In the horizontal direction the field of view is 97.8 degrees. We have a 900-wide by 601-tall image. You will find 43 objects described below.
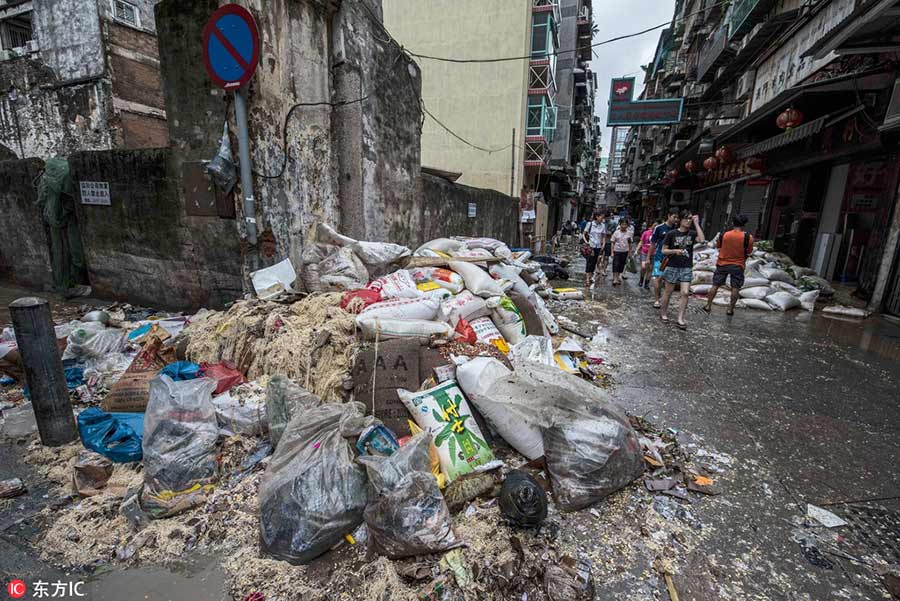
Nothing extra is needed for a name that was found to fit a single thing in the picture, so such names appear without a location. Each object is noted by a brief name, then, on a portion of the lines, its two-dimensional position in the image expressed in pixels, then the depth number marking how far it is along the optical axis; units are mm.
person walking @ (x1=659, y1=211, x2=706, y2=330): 5273
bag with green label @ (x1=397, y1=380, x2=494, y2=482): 2078
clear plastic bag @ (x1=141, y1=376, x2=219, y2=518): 1877
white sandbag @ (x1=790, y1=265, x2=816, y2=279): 7707
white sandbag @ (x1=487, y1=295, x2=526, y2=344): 3664
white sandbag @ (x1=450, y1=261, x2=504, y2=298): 3749
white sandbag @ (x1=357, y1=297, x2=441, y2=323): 2831
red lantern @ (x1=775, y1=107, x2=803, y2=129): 7934
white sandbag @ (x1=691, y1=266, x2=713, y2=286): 7920
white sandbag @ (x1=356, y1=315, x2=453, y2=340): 2684
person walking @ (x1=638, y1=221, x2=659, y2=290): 8156
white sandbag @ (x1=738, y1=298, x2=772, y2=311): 6562
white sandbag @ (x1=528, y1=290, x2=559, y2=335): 4430
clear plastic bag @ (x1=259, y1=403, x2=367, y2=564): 1615
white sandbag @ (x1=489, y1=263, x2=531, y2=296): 4443
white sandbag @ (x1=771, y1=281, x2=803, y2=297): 6967
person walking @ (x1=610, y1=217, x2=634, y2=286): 8078
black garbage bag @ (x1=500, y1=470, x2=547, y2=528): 1766
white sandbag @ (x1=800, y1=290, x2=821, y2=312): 6545
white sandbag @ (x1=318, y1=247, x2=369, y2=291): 3463
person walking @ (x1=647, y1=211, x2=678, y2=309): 6617
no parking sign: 2902
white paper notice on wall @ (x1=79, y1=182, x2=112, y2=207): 4551
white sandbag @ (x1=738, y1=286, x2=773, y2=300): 6759
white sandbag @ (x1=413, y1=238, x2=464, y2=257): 4871
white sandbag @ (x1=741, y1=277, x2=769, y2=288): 7059
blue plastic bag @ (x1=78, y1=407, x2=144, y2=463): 2158
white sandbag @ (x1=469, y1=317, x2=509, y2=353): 3385
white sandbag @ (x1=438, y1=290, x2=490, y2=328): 3253
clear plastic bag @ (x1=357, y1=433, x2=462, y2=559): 1603
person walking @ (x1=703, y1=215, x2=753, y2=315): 5625
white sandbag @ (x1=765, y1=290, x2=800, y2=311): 6477
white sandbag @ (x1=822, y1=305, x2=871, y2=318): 6141
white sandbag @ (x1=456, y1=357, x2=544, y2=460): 2189
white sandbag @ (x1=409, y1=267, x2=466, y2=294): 3711
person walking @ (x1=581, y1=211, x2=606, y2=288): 8141
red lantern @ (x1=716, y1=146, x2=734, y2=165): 12219
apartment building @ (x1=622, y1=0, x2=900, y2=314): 6238
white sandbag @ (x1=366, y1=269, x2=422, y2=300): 3260
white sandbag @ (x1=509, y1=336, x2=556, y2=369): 2934
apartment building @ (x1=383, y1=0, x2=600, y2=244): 14797
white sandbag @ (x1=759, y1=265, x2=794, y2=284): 7301
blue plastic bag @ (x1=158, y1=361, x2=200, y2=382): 2435
